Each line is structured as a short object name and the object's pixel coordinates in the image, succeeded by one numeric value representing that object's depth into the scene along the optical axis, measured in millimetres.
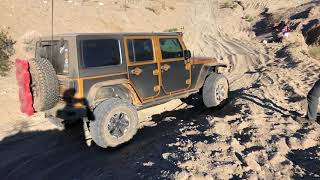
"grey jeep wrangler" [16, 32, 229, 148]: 6266
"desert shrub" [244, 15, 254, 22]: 30108
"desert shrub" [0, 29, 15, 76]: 12179
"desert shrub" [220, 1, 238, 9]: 35472
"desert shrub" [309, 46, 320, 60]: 15164
